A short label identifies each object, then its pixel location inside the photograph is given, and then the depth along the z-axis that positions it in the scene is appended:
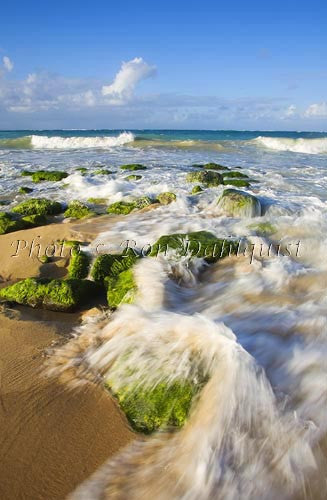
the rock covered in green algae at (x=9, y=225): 5.70
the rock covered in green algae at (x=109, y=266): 3.94
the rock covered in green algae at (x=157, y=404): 2.19
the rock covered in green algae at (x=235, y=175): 11.54
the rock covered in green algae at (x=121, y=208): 6.93
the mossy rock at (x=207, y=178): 9.80
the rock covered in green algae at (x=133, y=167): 13.25
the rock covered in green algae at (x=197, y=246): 4.35
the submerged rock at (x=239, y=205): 6.21
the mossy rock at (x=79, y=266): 4.25
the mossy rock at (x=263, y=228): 5.27
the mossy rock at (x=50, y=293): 3.53
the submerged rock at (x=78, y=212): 6.59
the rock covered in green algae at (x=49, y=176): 11.17
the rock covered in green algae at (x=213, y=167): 13.54
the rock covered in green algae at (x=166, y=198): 7.48
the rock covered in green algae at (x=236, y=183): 9.84
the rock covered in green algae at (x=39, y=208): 6.68
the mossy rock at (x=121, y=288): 3.43
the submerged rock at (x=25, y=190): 9.38
